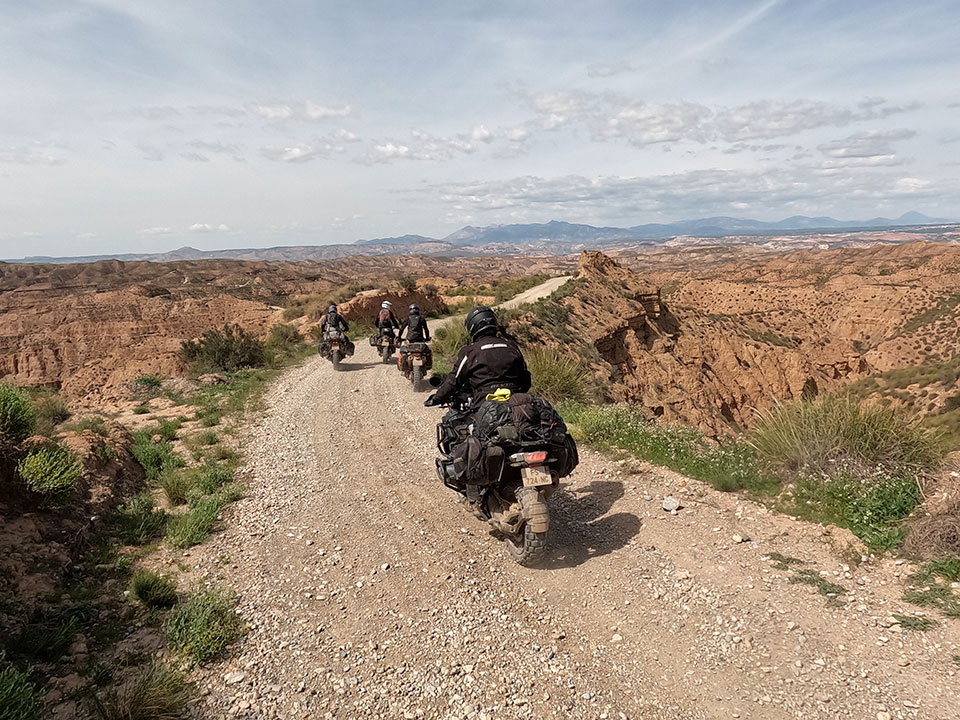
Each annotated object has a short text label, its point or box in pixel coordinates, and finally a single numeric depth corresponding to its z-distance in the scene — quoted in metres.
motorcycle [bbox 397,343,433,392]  12.66
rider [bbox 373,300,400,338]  15.52
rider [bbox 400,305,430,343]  12.86
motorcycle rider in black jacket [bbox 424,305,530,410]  5.80
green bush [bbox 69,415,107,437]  8.55
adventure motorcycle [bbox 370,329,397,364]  16.03
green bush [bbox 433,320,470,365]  16.50
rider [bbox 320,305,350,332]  16.03
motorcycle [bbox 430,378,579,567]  4.99
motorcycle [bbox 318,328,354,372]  15.66
